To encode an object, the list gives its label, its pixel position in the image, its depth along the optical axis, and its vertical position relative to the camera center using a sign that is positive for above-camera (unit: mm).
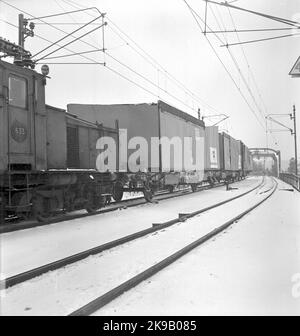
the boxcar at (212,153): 30531 +1118
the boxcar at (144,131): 18000 +1657
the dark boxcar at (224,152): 37375 +1489
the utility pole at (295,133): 43006 +3268
